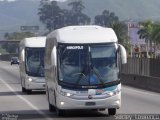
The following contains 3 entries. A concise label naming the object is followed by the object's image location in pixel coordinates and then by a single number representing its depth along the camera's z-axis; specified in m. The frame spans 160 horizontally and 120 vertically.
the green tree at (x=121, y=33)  98.56
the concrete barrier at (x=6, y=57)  167.32
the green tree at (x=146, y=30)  123.46
